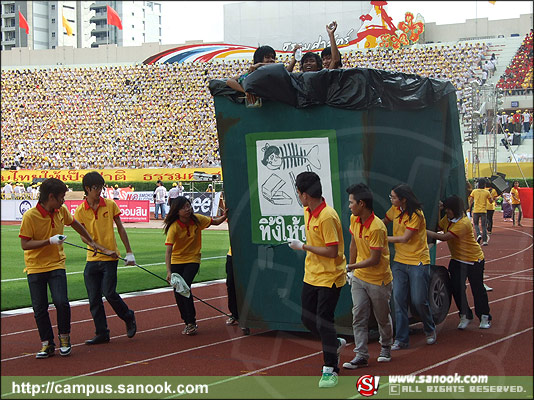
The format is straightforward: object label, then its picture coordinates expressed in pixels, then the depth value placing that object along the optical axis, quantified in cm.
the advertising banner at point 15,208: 2724
